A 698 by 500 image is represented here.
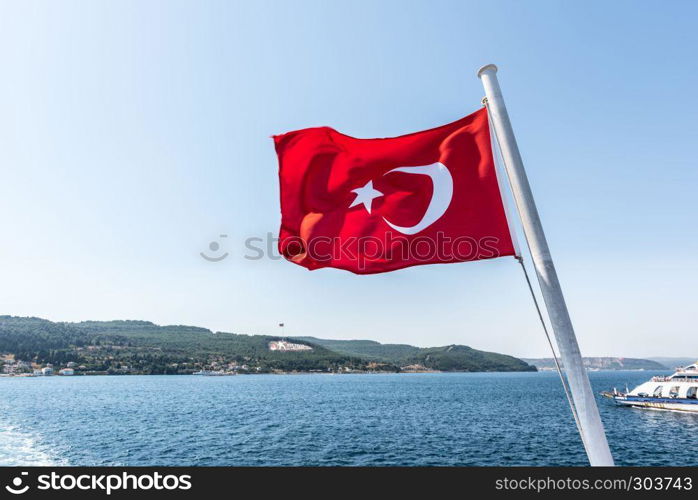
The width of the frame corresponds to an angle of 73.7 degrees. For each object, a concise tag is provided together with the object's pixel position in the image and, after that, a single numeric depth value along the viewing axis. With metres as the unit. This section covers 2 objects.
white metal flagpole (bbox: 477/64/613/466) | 4.87
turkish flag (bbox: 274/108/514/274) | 6.70
